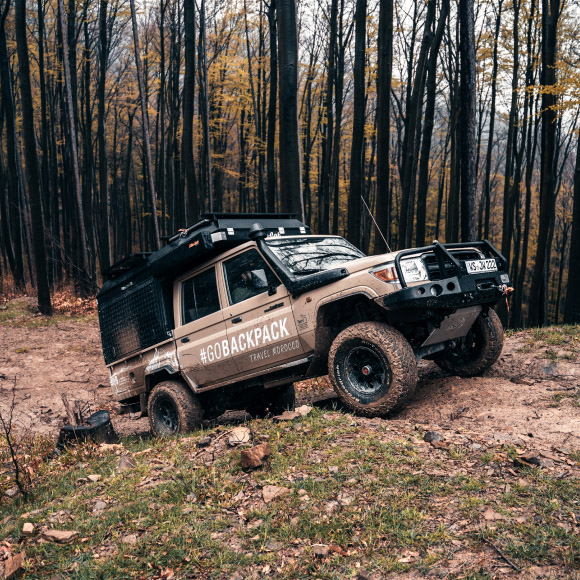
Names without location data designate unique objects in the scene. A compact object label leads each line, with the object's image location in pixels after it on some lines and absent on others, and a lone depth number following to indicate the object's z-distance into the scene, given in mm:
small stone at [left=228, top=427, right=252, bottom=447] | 5191
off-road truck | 5523
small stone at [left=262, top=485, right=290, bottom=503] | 4117
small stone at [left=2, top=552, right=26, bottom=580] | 3557
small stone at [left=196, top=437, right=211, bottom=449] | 5414
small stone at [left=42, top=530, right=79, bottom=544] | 3959
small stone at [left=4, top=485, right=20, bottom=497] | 5238
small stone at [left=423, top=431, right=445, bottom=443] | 4821
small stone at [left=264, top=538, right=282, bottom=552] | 3547
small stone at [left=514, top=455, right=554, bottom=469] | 4176
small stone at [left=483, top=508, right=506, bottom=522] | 3536
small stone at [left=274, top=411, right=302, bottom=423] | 5567
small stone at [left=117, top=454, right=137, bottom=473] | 5289
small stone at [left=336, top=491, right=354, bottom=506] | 3904
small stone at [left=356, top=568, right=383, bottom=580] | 3176
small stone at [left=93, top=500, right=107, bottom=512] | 4447
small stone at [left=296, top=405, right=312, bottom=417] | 5684
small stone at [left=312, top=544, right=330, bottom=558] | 3391
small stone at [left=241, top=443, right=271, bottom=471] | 4598
